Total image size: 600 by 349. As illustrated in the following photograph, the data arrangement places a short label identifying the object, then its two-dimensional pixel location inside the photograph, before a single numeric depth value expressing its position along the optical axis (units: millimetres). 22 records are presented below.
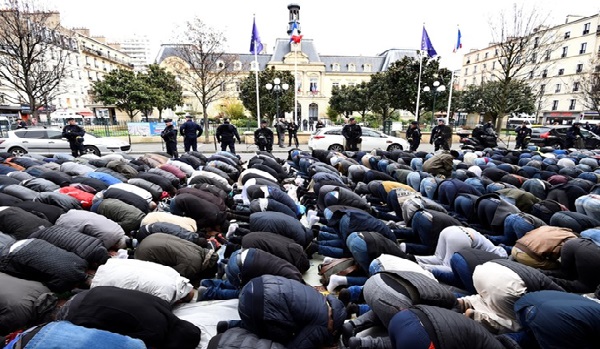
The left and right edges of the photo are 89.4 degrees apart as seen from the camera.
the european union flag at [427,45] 19653
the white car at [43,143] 12625
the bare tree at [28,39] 17016
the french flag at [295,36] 17727
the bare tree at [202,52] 20047
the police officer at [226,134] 12273
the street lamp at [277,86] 19059
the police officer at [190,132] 12078
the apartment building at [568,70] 39656
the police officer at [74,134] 11016
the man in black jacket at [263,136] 12781
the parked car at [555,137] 16672
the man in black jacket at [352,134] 12094
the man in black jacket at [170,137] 11320
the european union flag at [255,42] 18286
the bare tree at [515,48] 19056
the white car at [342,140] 13844
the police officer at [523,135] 15023
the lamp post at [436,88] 19352
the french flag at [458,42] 18688
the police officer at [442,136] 12430
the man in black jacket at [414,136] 13211
